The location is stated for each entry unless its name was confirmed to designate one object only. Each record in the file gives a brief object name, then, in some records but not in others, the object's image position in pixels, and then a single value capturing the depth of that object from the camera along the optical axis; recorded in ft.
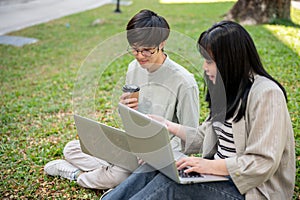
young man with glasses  6.95
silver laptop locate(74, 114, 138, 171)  6.80
